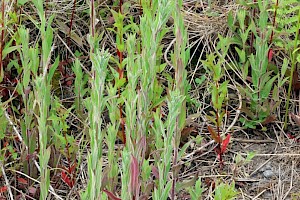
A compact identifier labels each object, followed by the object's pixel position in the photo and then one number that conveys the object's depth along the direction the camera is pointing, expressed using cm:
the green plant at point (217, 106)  385
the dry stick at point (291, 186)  379
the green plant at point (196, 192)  325
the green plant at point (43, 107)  312
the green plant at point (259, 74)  426
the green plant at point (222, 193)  314
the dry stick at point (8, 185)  357
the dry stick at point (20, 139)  357
